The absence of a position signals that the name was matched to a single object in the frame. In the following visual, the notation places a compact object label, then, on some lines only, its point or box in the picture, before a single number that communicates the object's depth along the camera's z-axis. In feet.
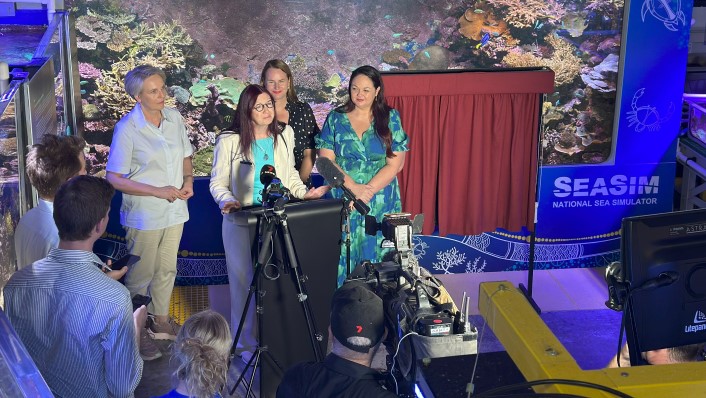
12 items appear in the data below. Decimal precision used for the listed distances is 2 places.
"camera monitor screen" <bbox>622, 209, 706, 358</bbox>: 8.99
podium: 14.69
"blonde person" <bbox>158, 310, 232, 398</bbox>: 9.46
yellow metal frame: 5.10
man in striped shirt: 9.61
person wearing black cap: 8.57
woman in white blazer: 15.71
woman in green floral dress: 17.01
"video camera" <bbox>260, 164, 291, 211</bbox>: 13.82
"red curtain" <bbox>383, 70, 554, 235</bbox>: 19.89
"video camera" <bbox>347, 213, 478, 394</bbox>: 6.99
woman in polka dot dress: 17.10
